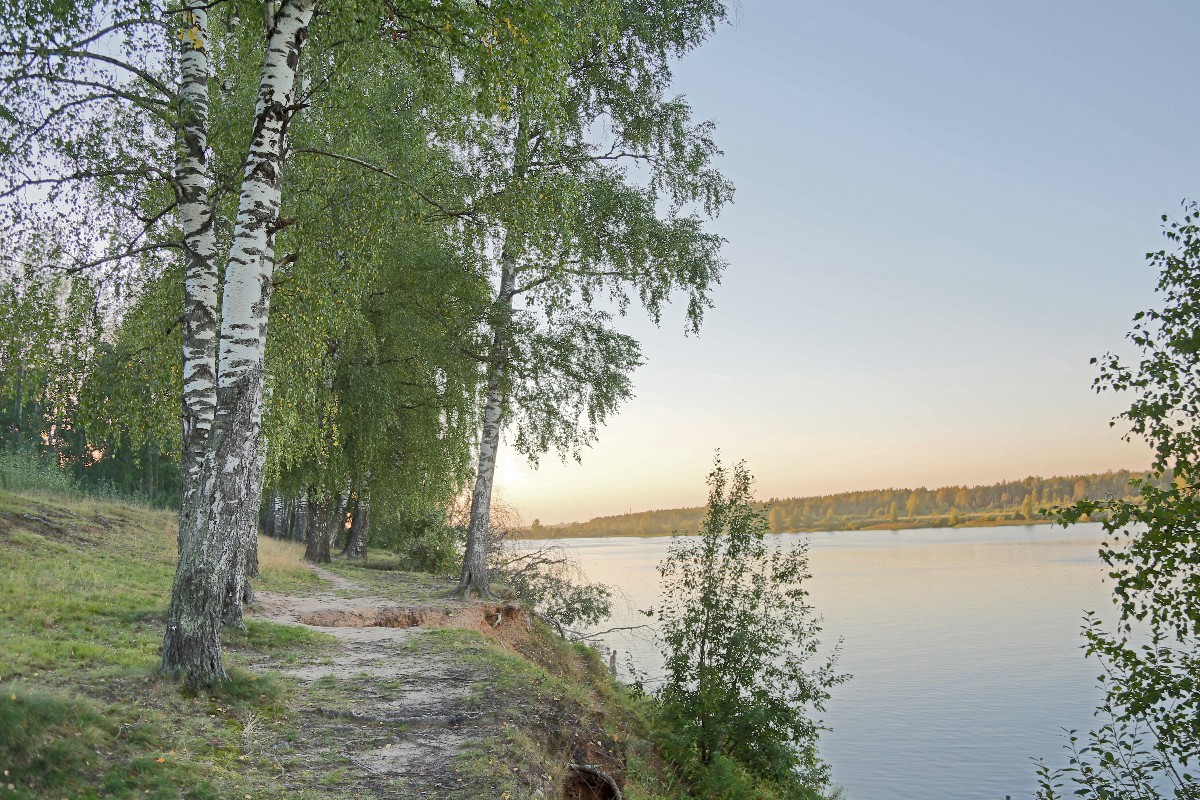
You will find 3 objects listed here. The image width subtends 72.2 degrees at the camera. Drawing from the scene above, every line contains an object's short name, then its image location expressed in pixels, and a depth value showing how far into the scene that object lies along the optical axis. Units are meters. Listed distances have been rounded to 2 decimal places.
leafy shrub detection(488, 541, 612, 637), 21.17
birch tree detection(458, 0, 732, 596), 14.99
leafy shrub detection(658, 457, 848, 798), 12.18
